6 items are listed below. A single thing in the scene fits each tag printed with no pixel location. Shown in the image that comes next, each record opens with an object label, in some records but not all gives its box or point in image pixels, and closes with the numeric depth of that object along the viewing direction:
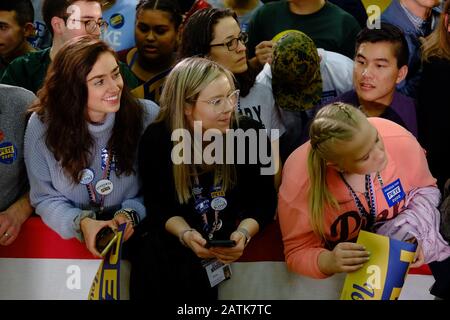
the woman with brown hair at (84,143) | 5.02
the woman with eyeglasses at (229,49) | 5.58
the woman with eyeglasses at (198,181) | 4.93
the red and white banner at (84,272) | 5.11
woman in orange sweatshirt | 4.61
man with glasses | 5.86
